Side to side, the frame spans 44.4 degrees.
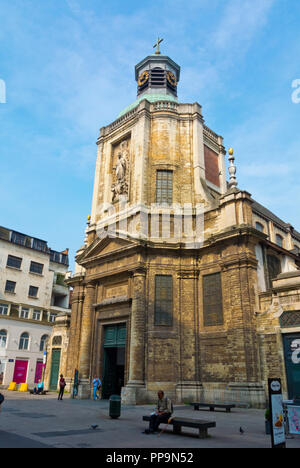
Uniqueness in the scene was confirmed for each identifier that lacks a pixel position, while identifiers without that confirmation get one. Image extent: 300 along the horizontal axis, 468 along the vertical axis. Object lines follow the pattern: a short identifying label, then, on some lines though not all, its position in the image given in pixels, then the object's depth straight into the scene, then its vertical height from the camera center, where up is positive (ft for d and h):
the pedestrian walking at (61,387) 72.02 -4.33
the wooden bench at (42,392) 86.77 -6.57
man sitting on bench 33.30 -4.23
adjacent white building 130.52 +22.85
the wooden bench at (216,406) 51.58 -5.18
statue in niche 90.43 +44.16
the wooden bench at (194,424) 30.30 -4.57
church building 62.49 +16.80
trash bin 43.52 -4.80
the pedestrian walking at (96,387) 73.46 -4.29
